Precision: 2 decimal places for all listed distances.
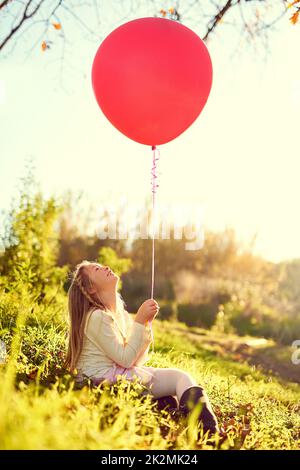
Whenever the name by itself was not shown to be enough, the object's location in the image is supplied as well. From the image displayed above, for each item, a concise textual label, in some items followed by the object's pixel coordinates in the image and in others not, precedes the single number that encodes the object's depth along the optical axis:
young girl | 2.88
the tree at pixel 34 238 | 6.42
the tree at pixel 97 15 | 4.80
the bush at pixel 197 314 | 11.30
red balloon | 3.42
